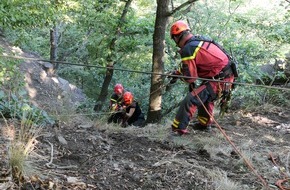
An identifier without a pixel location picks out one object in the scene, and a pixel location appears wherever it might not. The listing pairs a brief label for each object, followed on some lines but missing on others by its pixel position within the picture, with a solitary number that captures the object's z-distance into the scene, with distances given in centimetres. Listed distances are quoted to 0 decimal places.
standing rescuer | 496
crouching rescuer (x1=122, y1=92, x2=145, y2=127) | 792
